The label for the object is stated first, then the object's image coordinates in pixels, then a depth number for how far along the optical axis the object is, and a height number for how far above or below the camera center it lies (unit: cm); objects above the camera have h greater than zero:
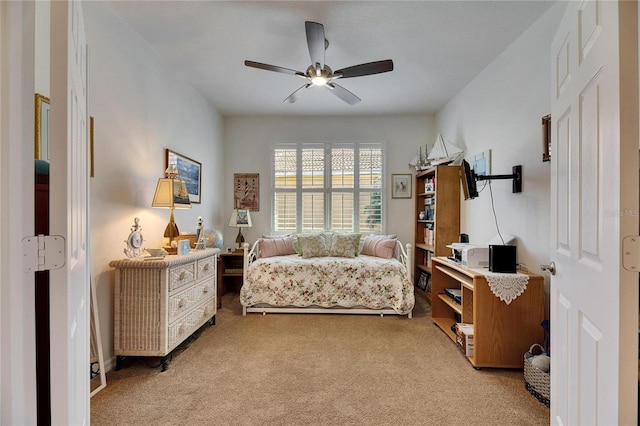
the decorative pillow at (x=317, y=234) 409 -38
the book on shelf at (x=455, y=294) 286 -80
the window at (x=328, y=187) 474 +39
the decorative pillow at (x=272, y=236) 430 -36
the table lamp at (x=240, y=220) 445 -12
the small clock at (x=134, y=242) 226 -23
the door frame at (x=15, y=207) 78 +1
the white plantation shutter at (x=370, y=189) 472 +35
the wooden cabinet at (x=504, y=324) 225 -84
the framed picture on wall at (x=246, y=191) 480 +33
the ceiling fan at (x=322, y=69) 228 +118
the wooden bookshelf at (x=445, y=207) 355 +5
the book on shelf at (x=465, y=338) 241 -103
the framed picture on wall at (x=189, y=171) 315 +48
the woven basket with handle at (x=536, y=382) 185 -108
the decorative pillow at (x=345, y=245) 402 -45
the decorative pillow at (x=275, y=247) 406 -48
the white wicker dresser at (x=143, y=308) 221 -70
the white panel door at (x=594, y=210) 83 +0
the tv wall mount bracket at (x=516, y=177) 253 +29
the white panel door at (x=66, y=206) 82 +2
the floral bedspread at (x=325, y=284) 346 -83
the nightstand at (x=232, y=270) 425 -82
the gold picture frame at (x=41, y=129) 157 +44
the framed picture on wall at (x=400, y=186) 469 +40
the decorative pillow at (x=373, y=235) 421 -35
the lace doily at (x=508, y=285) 224 -55
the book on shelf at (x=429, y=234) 419 -32
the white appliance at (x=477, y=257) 257 -39
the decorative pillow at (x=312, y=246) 395 -45
